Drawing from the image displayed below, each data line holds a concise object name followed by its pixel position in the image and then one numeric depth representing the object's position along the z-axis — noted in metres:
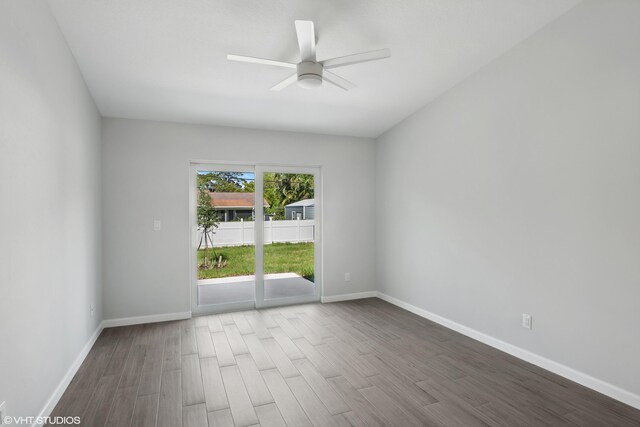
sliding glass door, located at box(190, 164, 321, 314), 4.57
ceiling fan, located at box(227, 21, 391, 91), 2.45
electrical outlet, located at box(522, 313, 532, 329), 3.09
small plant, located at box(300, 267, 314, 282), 5.15
